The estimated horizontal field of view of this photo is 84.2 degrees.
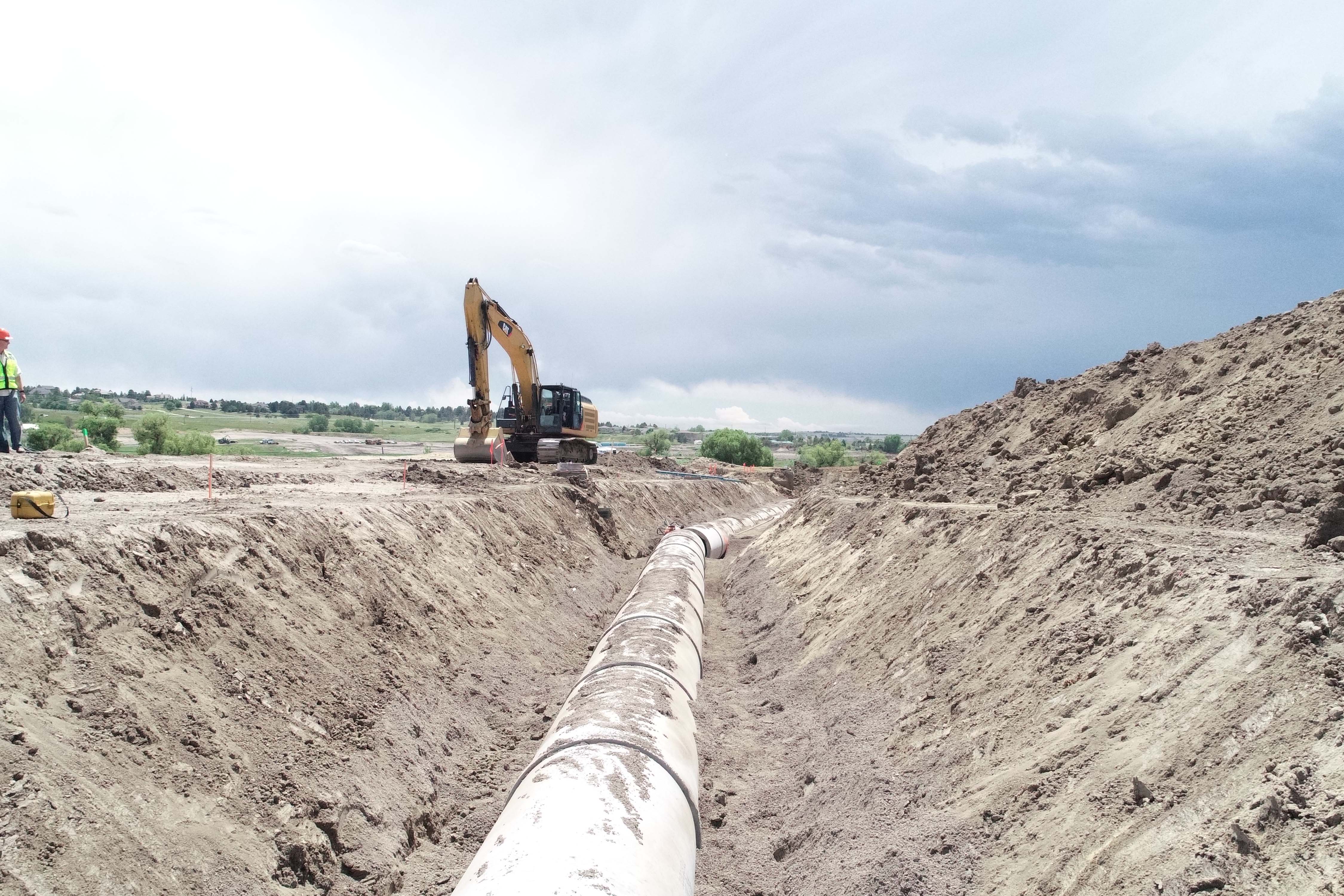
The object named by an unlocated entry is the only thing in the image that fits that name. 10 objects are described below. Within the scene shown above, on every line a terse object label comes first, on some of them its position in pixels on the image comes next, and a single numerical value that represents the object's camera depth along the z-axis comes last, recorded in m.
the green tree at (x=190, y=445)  37.88
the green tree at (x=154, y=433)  37.97
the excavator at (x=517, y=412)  23.20
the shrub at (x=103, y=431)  41.44
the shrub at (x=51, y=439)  35.53
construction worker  12.54
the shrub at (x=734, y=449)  71.19
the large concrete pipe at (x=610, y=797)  4.21
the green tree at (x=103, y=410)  52.53
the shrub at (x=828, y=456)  70.69
